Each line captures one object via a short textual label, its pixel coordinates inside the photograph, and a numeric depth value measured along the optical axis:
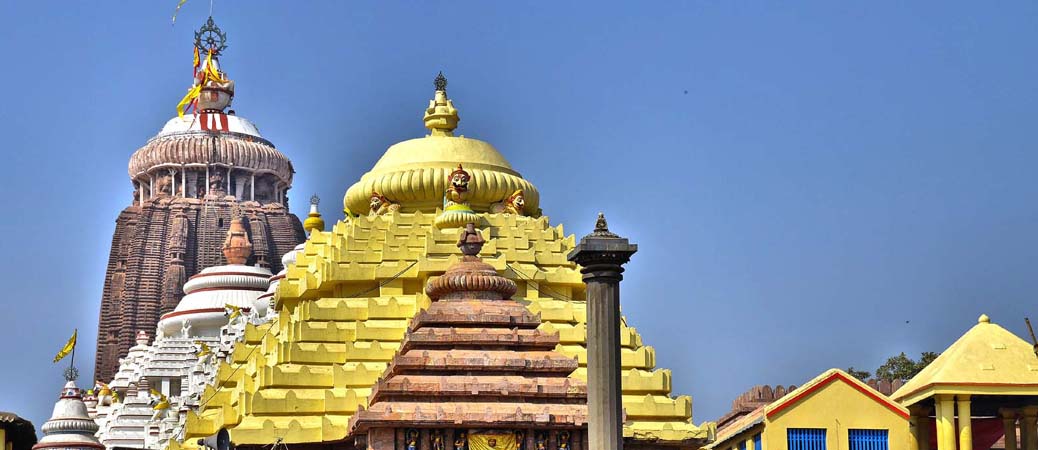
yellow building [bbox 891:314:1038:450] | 43.34
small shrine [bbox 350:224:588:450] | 37.50
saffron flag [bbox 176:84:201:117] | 107.75
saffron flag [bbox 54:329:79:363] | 76.44
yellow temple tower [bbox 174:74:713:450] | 41.56
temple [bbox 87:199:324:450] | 66.38
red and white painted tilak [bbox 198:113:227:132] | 108.12
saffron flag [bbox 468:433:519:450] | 37.69
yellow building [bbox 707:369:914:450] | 45.28
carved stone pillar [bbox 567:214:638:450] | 30.30
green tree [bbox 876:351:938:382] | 63.58
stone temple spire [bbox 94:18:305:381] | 102.94
